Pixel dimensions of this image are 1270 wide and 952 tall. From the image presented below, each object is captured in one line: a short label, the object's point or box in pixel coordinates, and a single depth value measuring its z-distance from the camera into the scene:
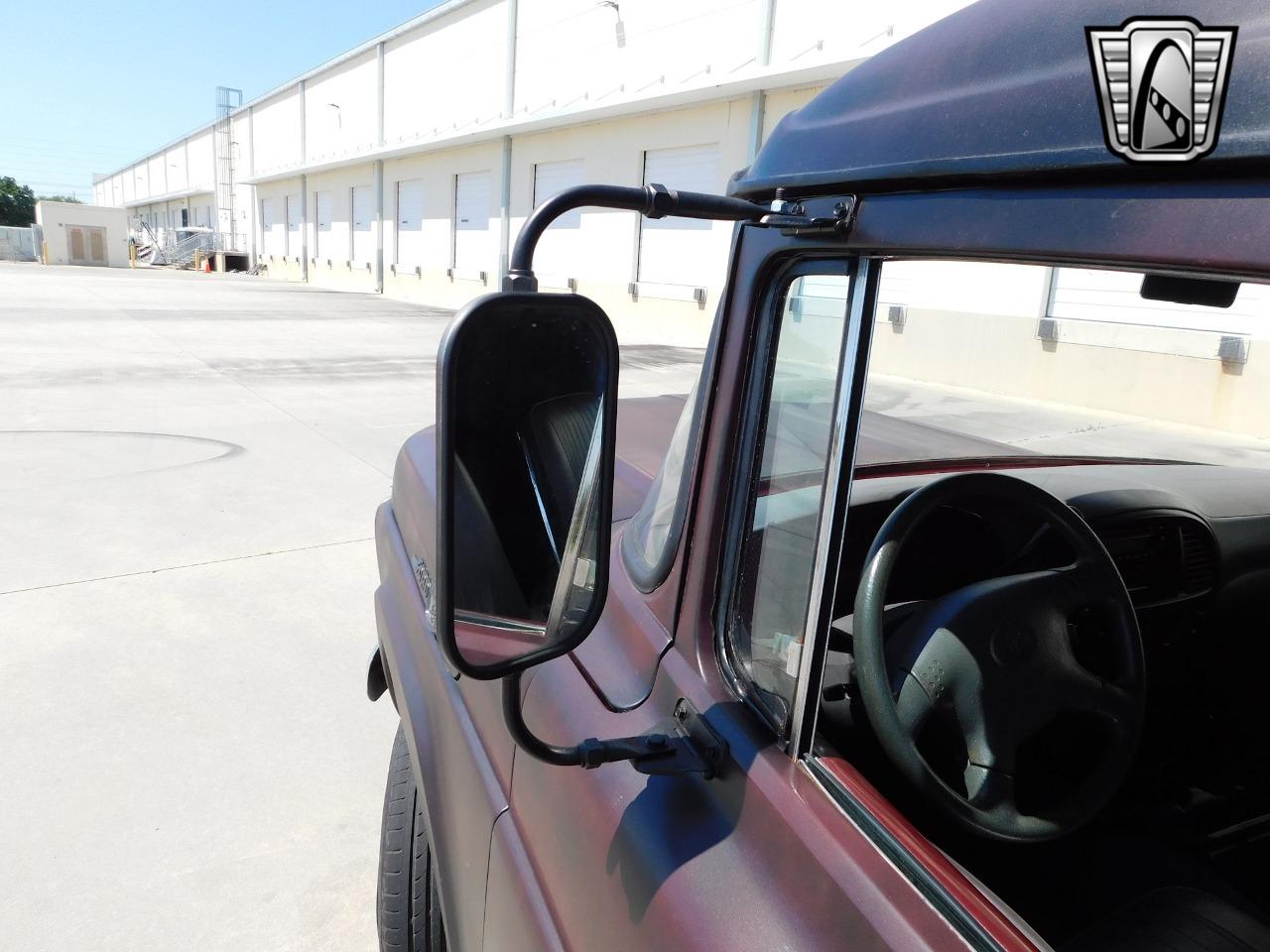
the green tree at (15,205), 71.31
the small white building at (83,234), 48.94
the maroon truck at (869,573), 0.77
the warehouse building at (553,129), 15.38
